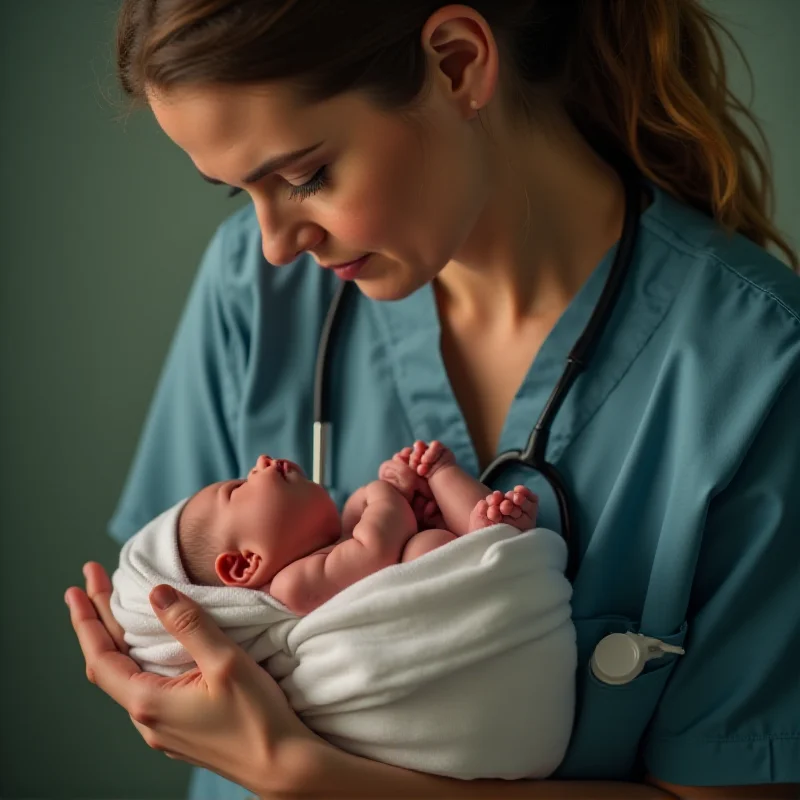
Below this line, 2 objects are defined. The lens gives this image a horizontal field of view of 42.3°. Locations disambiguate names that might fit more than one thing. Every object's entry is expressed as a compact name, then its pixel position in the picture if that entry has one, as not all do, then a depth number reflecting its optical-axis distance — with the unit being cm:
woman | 105
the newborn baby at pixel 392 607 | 105
